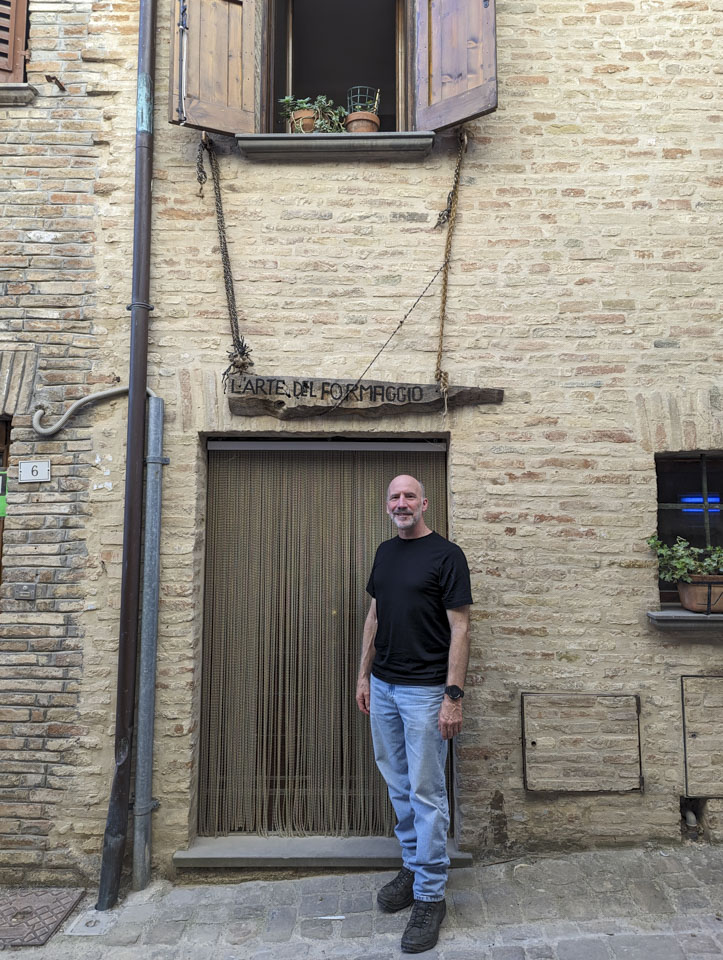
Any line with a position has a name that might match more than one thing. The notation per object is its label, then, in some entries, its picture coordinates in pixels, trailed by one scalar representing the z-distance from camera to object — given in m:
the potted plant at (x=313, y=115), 4.16
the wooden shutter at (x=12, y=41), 3.96
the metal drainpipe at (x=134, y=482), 3.43
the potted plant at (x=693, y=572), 3.60
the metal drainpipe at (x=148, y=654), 3.46
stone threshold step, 3.51
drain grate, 3.04
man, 2.99
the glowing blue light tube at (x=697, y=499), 3.90
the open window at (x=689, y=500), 3.89
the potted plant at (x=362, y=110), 4.08
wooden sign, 3.71
